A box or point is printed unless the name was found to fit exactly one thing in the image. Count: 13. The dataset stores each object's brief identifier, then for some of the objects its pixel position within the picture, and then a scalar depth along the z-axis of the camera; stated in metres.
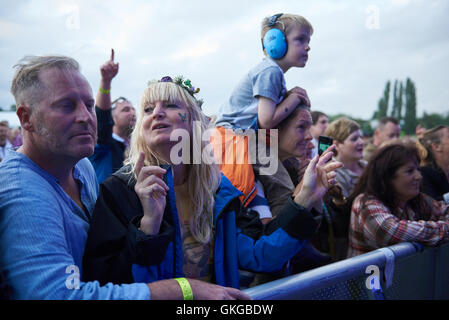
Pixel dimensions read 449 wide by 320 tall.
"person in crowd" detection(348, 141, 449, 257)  2.44
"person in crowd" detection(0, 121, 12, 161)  6.80
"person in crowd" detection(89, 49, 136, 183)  2.58
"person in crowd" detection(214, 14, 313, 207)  2.18
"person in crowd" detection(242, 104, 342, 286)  2.12
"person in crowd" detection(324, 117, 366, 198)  4.09
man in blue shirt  1.04
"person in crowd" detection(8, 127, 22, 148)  7.64
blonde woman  1.33
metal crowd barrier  1.46
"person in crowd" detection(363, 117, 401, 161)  6.07
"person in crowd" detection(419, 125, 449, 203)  3.56
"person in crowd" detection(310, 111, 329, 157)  4.83
